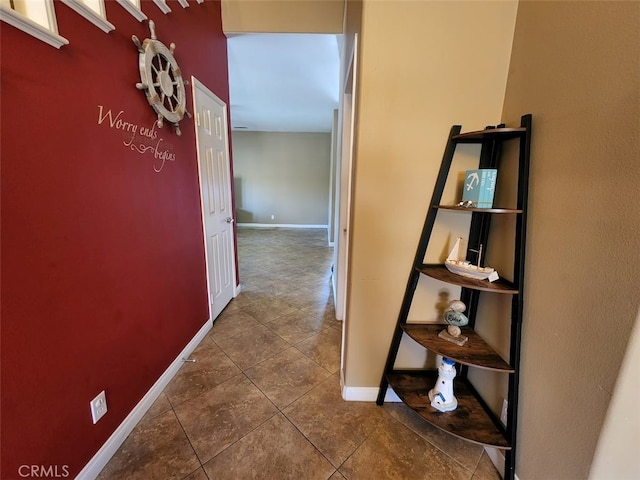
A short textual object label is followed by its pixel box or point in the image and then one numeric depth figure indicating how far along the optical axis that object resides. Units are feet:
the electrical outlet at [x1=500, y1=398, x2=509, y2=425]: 4.04
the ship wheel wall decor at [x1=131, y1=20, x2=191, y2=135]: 4.65
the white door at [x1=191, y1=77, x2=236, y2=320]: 7.25
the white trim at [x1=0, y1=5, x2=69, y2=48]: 2.67
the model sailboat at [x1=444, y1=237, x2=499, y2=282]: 3.98
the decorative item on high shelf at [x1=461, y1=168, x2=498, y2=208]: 3.79
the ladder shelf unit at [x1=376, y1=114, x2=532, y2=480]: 3.60
